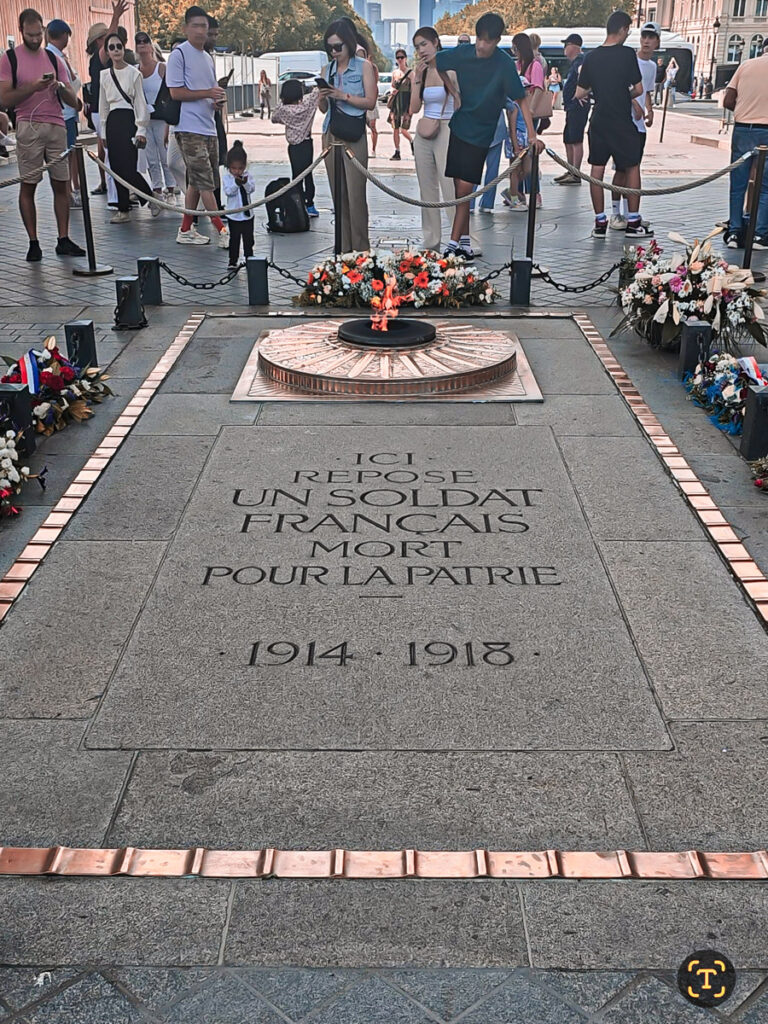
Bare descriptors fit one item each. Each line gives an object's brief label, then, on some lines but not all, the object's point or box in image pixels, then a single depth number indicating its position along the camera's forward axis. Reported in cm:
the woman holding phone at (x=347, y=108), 929
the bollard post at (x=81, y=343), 662
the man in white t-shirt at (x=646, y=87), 1096
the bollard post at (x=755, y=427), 529
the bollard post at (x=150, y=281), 840
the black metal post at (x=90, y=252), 925
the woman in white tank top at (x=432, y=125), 945
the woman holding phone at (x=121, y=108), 1112
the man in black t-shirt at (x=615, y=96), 1027
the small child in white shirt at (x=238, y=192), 952
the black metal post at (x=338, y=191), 939
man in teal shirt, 921
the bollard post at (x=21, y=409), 541
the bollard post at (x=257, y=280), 848
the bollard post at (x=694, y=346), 669
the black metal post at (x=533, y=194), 867
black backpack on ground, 1125
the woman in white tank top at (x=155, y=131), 1165
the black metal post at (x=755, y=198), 841
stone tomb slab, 333
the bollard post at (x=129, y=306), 771
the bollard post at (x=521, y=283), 843
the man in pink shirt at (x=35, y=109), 899
